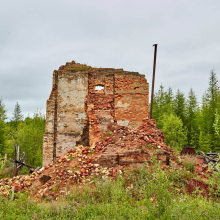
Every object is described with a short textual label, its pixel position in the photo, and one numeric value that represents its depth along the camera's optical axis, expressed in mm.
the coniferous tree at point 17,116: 43719
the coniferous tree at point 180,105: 30125
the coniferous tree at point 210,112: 22294
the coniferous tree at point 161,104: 29062
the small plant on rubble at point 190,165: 8352
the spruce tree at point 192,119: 26334
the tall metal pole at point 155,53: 15903
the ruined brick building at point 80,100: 13984
